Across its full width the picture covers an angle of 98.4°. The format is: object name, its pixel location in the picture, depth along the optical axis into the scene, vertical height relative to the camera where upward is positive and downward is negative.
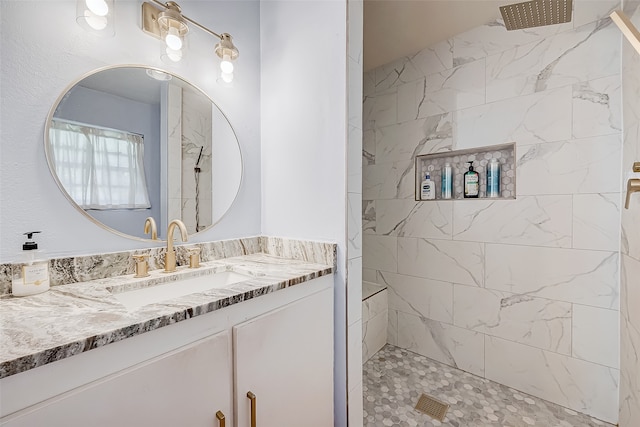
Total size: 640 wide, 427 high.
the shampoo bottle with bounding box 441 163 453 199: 2.07 +0.21
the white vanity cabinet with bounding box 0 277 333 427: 0.53 -0.41
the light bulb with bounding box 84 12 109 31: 0.97 +0.67
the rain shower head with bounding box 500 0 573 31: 1.36 +1.03
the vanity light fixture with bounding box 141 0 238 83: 1.12 +0.77
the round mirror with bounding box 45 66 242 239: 0.98 +0.25
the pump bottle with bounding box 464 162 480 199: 1.95 +0.19
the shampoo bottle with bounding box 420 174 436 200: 2.13 +0.16
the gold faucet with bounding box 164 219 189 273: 1.14 -0.15
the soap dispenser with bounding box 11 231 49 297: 0.82 -0.19
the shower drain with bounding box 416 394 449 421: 1.56 -1.15
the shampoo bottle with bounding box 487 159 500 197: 1.87 +0.23
